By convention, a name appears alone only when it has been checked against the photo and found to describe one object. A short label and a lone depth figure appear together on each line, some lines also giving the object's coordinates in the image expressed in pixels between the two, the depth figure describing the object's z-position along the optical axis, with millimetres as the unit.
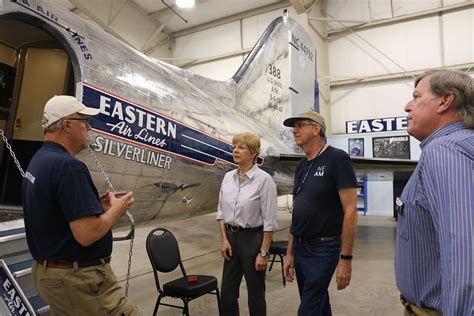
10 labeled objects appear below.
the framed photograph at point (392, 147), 11868
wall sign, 12602
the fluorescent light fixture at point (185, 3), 9140
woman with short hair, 2643
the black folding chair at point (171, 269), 2971
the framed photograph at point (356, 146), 12711
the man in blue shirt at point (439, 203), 870
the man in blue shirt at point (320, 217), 2287
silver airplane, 2615
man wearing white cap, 1497
